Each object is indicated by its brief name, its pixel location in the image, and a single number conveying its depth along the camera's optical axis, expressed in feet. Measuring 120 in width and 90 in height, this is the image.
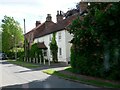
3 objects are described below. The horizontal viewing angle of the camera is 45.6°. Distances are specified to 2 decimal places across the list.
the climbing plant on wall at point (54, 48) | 78.08
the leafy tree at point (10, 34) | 145.80
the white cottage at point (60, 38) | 73.80
